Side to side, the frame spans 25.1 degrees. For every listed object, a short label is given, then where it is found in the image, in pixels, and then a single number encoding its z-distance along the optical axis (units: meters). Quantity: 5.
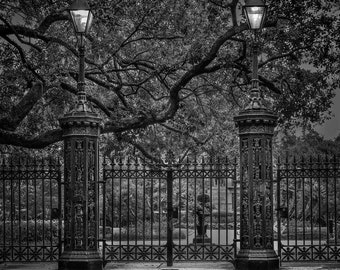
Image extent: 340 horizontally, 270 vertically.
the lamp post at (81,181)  15.52
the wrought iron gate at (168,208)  16.83
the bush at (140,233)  31.21
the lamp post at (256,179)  15.26
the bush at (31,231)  25.96
